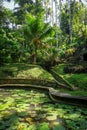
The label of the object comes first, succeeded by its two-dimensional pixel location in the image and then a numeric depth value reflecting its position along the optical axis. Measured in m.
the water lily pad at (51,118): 2.38
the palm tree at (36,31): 6.74
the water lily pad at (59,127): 2.02
